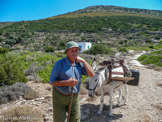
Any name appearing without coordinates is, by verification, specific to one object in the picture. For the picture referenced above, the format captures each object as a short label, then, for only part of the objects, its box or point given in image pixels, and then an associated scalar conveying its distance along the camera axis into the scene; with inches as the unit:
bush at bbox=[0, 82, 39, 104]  169.5
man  82.3
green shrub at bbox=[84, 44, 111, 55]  778.1
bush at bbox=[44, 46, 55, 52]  971.8
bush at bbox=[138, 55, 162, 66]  495.6
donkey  119.1
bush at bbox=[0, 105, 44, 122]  122.7
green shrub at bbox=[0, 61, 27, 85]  204.2
